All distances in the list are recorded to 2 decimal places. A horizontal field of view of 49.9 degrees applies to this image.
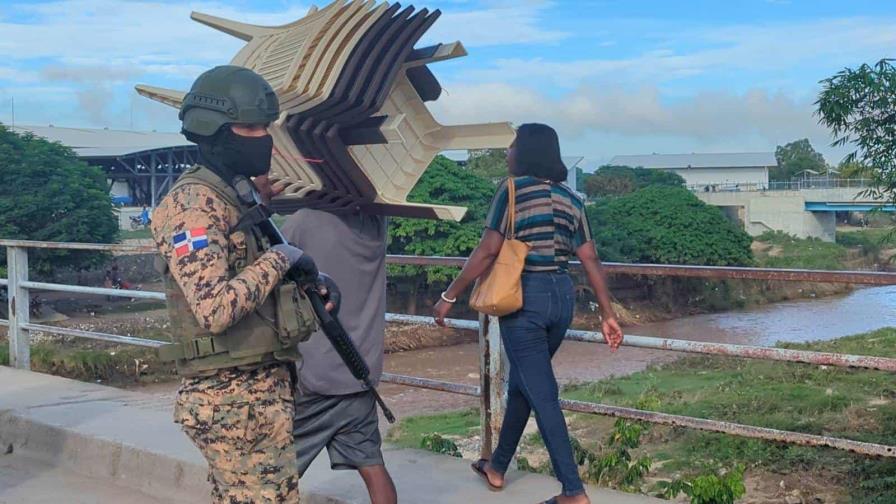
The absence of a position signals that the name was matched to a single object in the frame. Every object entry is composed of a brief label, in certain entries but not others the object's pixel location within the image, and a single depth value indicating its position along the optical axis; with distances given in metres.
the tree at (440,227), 24.06
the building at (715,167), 78.25
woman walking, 3.50
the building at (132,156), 43.85
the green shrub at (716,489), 3.84
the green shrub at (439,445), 5.01
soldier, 2.49
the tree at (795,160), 72.94
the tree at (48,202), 23.97
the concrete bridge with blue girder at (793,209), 44.09
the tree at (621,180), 50.28
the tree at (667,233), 30.66
